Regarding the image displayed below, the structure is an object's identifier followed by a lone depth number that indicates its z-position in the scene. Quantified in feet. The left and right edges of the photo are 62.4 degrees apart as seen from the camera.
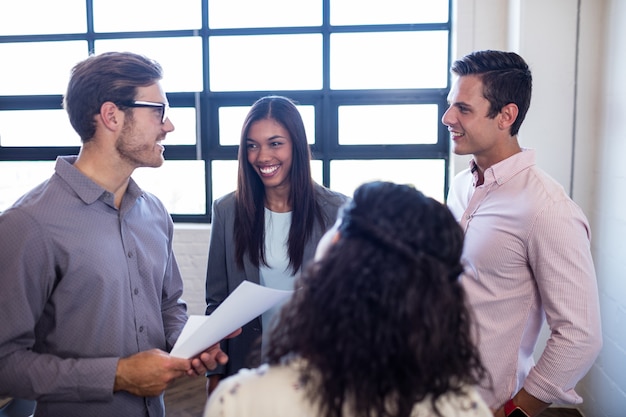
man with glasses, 3.63
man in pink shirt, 4.17
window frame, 10.52
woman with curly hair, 2.32
